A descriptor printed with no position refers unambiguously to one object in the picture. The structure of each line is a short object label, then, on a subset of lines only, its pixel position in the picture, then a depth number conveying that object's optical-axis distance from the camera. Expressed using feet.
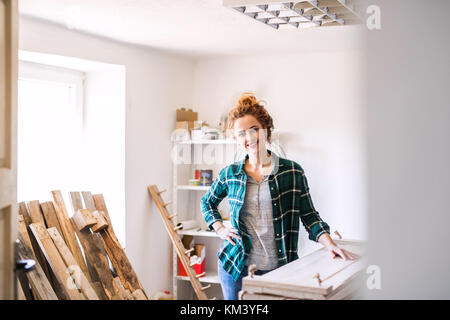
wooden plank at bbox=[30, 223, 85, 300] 8.81
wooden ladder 12.78
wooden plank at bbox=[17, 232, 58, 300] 7.80
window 11.19
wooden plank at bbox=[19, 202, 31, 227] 9.57
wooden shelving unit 13.74
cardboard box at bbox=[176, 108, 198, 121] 13.97
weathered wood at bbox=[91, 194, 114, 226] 11.44
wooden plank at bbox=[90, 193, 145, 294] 10.51
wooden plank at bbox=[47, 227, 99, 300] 8.83
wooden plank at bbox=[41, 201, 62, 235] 10.07
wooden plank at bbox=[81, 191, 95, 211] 11.12
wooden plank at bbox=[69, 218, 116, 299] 10.12
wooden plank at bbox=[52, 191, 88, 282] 10.16
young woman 7.60
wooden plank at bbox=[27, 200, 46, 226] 9.74
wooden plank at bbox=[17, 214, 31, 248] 9.11
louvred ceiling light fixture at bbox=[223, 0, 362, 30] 6.76
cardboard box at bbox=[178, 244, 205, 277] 13.68
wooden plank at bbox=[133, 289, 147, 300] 9.84
